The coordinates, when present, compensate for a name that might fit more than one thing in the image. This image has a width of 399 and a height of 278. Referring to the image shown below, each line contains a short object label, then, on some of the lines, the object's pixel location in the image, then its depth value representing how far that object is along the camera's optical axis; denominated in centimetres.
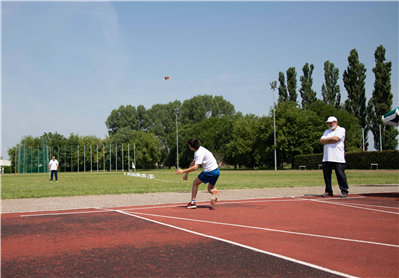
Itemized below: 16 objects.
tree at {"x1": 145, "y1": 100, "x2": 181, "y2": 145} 10144
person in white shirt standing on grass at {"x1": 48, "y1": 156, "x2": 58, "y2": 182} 2403
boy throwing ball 788
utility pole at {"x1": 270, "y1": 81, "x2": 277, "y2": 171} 5426
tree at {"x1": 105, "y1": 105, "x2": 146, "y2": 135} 10259
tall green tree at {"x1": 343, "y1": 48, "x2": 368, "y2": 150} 5966
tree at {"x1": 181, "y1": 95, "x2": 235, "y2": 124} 9488
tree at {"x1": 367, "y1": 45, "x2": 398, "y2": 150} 5534
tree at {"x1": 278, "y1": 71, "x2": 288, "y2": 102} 6925
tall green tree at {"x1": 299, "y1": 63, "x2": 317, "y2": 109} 6725
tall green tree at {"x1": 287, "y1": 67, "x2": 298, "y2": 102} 6719
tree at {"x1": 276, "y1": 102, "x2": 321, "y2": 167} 5588
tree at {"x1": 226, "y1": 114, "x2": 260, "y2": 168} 6594
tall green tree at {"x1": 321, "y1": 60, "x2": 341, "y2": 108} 6750
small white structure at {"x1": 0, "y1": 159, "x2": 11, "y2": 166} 10588
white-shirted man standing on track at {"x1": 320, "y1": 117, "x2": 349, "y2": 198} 967
